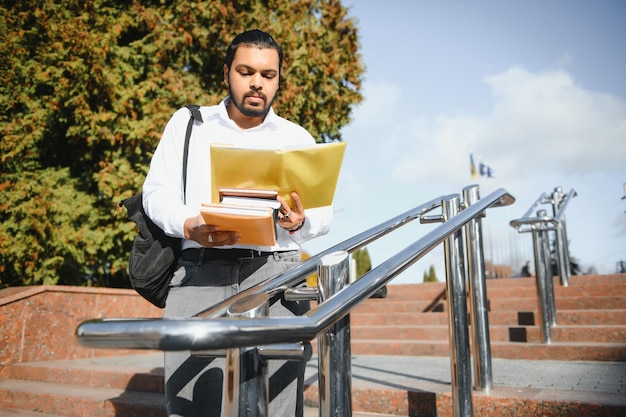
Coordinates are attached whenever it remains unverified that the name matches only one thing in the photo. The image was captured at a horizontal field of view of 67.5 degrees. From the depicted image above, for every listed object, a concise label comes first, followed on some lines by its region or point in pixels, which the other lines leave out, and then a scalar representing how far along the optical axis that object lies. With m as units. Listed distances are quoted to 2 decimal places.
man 1.38
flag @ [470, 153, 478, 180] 21.96
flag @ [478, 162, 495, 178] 20.86
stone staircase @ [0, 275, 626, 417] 2.47
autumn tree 6.43
